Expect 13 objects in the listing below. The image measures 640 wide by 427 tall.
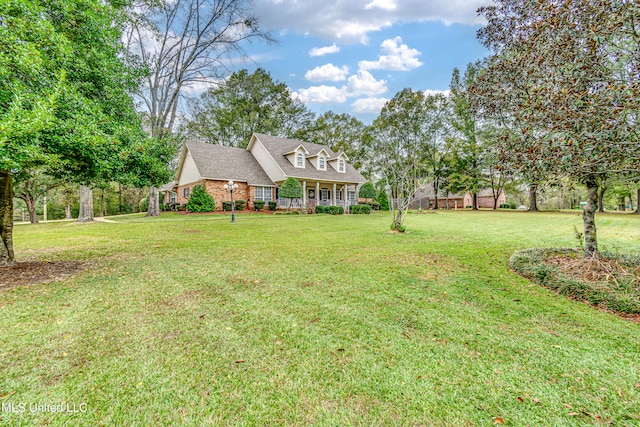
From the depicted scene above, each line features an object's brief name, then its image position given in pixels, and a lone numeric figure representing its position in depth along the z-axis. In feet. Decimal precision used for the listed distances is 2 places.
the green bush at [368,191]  89.10
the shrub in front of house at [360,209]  81.66
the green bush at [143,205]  82.60
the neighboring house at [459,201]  144.56
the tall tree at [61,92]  11.90
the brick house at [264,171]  70.74
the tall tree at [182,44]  57.98
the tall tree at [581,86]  11.23
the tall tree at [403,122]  99.25
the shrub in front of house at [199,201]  63.57
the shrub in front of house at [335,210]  76.59
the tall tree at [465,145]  100.45
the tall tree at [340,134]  119.85
